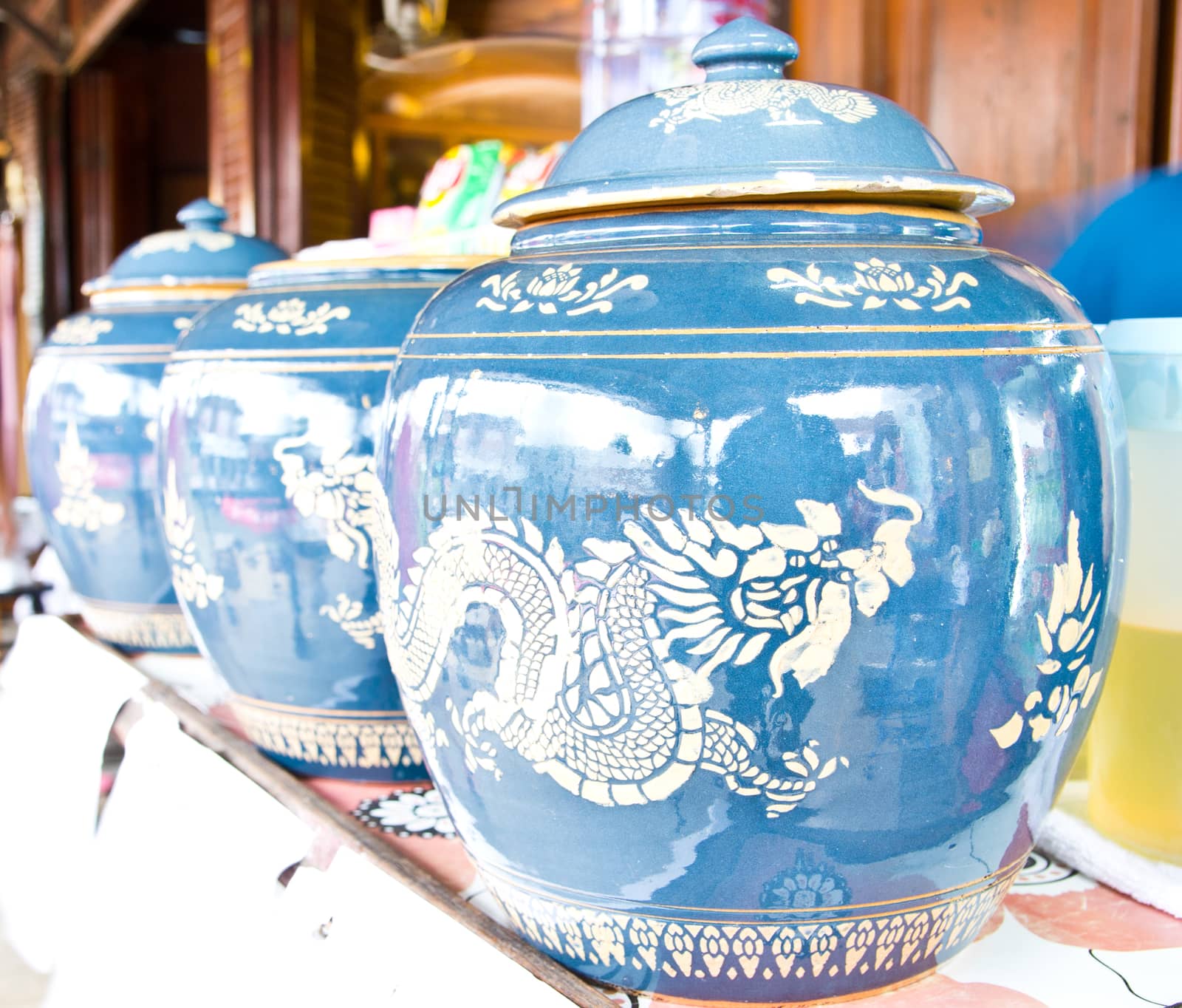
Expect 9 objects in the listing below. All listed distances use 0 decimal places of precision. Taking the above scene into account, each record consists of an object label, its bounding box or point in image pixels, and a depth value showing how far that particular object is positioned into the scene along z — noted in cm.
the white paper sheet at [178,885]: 92
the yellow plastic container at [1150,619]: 77
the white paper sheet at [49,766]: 125
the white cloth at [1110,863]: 80
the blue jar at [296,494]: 95
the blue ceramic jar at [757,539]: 58
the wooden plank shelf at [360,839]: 71
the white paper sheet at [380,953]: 68
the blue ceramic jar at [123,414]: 133
